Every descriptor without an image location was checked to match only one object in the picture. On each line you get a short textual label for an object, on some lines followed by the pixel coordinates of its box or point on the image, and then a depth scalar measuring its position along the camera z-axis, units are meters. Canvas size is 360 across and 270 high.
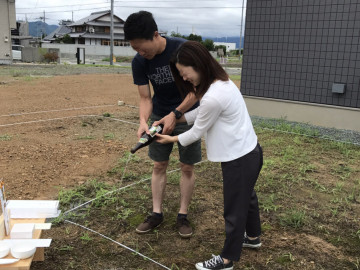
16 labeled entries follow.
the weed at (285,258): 2.23
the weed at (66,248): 2.29
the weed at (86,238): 2.40
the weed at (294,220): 2.66
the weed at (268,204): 2.90
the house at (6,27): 21.00
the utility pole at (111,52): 25.33
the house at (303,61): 5.63
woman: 1.85
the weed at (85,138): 4.85
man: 2.14
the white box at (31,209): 2.15
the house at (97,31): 49.09
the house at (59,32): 63.90
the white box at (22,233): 1.92
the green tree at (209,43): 44.14
